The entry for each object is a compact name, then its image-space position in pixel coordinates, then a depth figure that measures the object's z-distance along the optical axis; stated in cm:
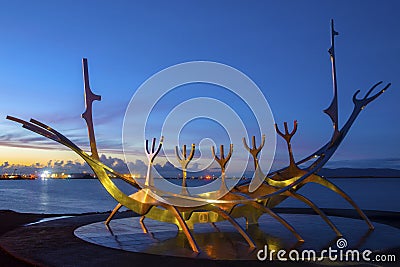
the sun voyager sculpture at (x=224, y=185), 1134
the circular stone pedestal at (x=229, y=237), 1031
